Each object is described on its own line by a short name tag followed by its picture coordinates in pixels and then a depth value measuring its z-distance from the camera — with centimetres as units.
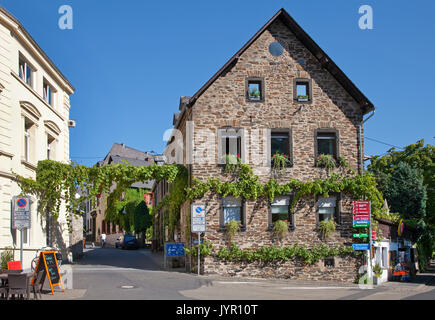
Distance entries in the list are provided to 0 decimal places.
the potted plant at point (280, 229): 2302
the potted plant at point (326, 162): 2397
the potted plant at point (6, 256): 1820
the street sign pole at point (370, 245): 2367
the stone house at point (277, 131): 2320
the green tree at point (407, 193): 4334
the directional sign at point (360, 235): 2347
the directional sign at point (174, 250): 2395
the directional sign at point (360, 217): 2333
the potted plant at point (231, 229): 2269
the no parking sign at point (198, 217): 2158
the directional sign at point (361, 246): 2342
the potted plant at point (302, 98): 2444
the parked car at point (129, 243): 4575
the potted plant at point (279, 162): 2358
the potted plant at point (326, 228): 2341
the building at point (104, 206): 5858
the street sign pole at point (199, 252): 2178
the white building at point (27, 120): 1983
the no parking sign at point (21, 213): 1599
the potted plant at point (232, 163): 2320
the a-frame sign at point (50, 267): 1482
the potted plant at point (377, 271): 2461
